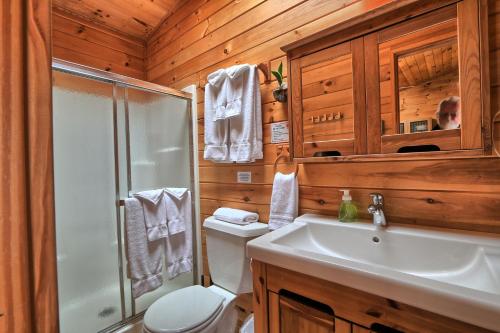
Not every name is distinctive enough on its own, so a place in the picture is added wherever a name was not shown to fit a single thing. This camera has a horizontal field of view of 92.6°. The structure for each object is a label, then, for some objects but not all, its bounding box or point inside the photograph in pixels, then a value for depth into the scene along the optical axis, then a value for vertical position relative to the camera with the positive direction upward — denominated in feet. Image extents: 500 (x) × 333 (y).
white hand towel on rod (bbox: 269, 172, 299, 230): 4.07 -0.62
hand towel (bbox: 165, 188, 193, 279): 5.23 -1.70
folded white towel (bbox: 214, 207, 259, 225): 4.51 -0.97
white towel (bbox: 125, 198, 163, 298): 4.66 -1.66
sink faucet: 3.14 -0.64
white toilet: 3.68 -2.33
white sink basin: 1.73 -1.01
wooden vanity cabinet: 1.91 -1.36
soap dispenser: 3.50 -0.69
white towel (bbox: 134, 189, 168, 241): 4.86 -0.93
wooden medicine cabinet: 2.64 +1.03
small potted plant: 4.22 +1.36
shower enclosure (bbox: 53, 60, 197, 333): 4.67 -0.30
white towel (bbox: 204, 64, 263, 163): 4.49 +0.99
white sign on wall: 4.38 +0.62
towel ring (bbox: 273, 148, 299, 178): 4.22 +0.07
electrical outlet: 4.99 -0.23
